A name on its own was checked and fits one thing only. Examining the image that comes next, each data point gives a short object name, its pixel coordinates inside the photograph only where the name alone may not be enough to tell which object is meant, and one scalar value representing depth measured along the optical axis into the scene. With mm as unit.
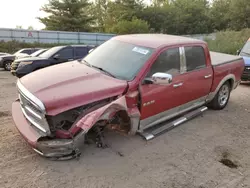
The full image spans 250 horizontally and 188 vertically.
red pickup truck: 2607
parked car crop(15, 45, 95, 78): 7435
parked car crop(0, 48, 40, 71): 11550
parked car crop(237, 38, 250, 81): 7471
